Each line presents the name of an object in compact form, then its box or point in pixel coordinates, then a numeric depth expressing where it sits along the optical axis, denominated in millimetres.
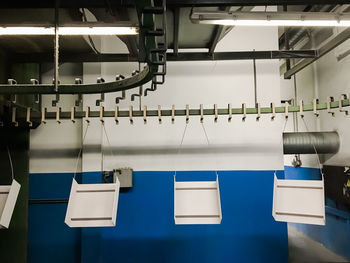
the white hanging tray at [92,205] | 1860
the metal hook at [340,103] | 2143
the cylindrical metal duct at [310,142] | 3348
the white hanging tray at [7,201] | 1742
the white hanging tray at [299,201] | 1874
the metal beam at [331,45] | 2549
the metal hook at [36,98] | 2815
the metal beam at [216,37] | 2095
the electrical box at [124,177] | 2850
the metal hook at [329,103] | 2191
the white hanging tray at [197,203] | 1961
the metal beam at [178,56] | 2580
